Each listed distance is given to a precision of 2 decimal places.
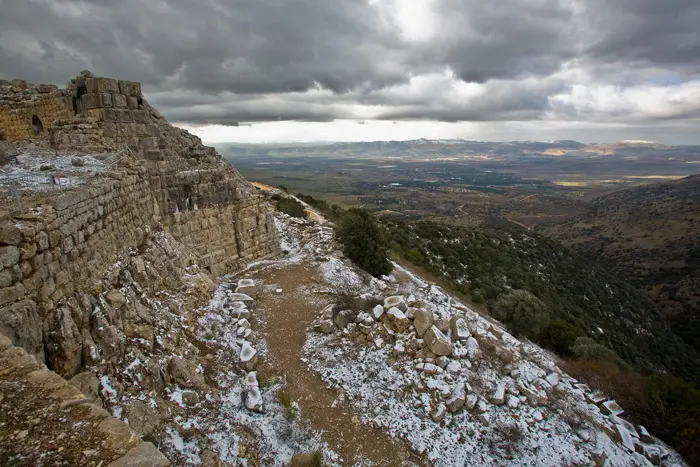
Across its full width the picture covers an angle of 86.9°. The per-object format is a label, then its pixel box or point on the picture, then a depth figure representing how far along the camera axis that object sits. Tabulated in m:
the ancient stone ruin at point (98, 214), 5.48
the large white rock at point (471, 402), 8.83
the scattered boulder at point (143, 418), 5.62
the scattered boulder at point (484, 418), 8.59
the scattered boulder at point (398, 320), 10.58
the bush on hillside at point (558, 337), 17.36
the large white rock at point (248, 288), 12.83
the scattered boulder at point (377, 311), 11.00
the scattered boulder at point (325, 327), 10.88
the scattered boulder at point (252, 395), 7.73
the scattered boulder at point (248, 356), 8.98
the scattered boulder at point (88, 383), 5.46
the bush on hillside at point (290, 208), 26.03
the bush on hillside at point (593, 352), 15.27
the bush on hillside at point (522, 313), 18.61
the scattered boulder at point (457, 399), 8.73
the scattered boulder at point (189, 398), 6.94
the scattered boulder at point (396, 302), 11.15
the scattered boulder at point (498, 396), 9.07
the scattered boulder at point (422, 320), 10.32
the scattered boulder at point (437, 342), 9.85
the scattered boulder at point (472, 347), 10.17
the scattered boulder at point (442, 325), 10.55
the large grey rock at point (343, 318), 11.12
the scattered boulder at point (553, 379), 10.28
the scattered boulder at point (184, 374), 7.23
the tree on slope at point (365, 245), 18.25
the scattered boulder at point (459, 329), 10.62
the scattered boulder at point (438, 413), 8.45
